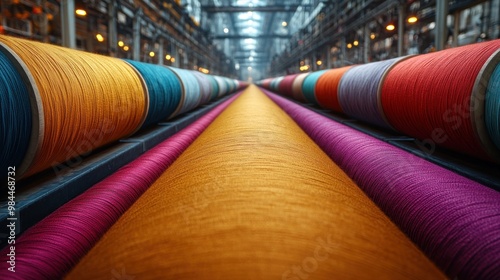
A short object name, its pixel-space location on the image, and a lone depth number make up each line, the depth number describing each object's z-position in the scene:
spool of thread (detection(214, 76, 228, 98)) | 6.05
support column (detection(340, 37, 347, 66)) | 8.27
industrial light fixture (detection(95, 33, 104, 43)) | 7.00
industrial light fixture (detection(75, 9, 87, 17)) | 5.16
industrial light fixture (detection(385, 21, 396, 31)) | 6.18
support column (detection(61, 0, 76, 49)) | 3.05
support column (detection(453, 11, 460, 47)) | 5.33
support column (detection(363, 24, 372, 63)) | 6.99
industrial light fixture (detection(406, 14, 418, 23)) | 5.61
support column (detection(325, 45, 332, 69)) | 9.86
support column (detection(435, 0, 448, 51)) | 3.64
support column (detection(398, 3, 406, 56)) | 5.14
